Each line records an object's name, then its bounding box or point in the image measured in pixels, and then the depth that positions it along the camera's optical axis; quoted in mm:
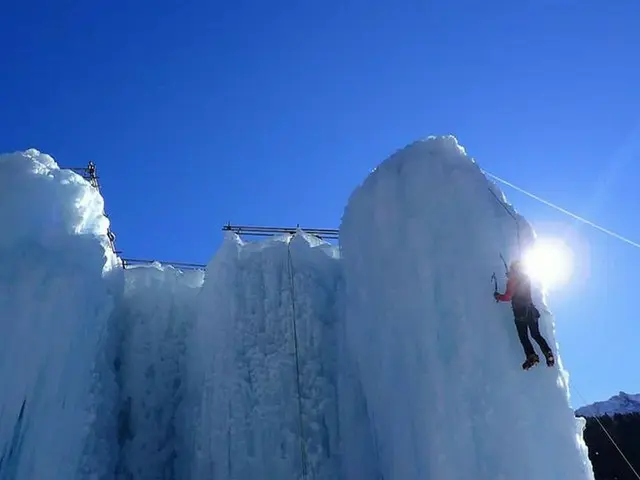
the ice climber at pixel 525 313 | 6062
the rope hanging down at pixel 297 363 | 8719
